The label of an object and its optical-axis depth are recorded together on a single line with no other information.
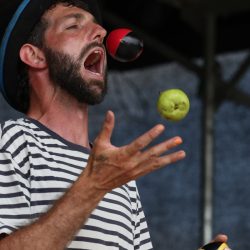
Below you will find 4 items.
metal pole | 8.30
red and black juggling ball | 3.93
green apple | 3.64
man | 2.90
